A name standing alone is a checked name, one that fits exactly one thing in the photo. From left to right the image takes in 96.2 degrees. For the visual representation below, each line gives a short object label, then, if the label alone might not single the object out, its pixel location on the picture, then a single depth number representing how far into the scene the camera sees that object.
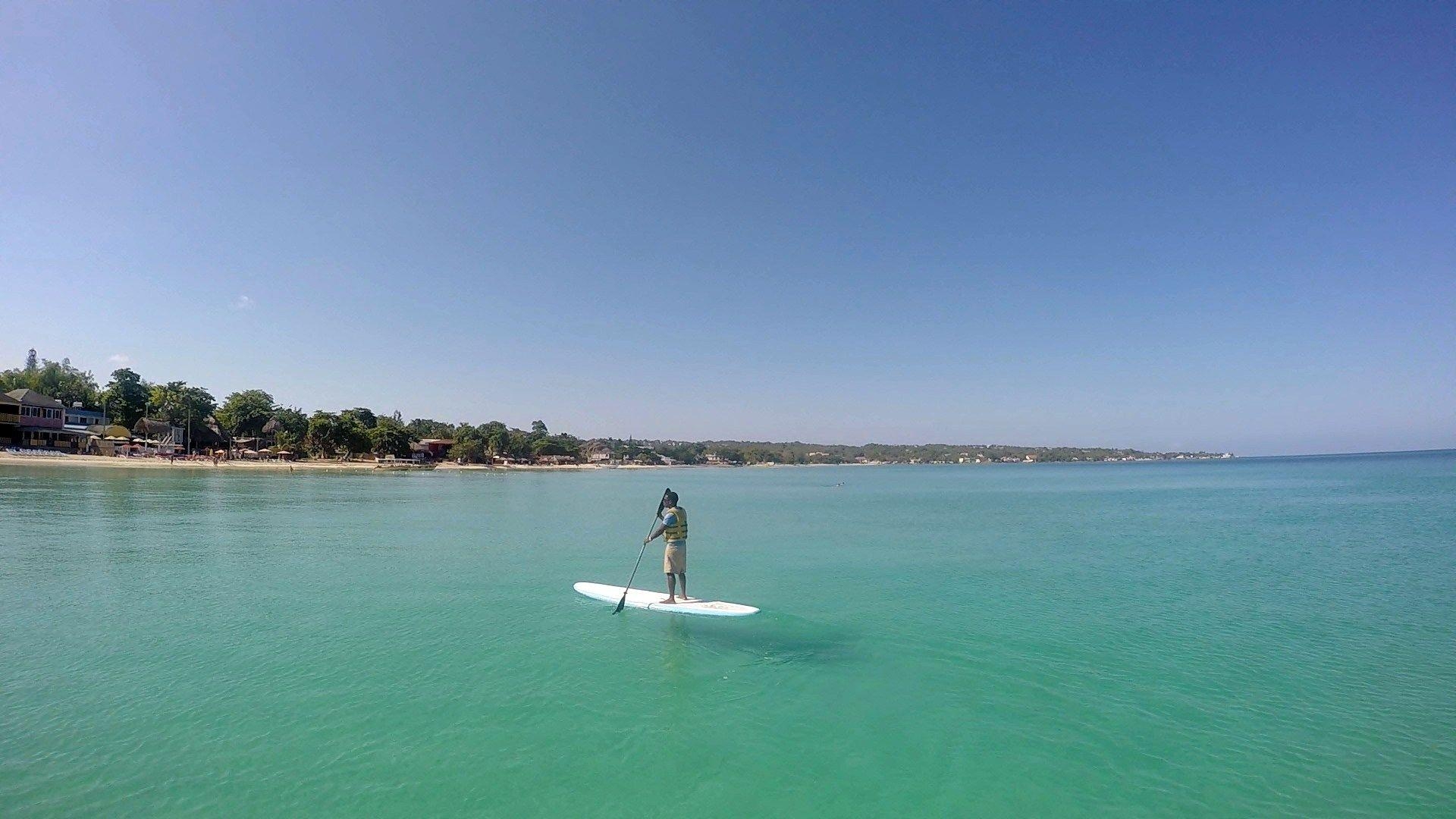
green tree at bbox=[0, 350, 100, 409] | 91.08
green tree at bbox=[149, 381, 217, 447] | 90.81
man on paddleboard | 13.01
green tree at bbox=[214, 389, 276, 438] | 94.31
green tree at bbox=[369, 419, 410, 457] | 98.19
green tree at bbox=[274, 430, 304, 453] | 96.75
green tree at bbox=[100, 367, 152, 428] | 90.62
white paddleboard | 13.07
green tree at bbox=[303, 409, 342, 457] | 91.00
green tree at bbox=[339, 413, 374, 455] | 93.31
